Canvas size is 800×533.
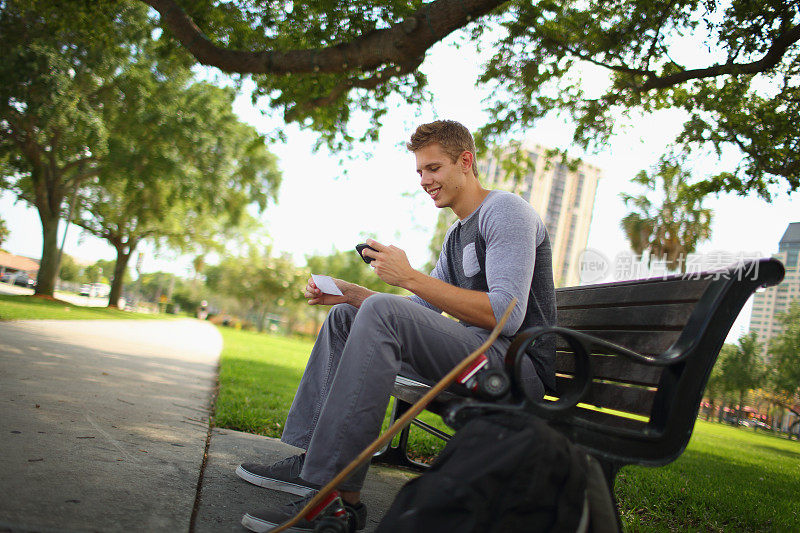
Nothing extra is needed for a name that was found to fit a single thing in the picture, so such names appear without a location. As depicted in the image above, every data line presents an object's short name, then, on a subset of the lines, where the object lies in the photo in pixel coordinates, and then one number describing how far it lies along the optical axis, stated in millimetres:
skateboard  1561
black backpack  1266
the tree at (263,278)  48250
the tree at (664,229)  23016
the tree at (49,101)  15195
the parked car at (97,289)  81125
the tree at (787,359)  22688
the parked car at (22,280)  56562
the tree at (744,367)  30484
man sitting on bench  1811
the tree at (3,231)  47312
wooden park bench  1604
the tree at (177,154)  18125
